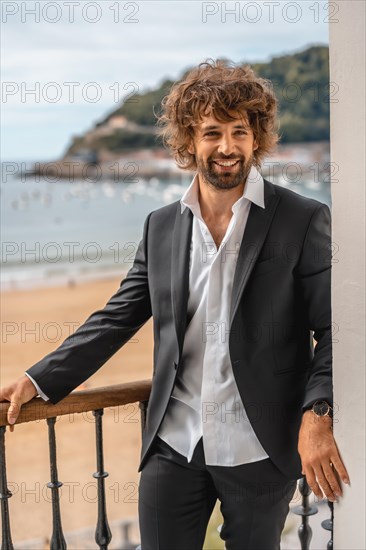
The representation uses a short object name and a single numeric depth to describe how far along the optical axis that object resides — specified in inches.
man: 141.9
